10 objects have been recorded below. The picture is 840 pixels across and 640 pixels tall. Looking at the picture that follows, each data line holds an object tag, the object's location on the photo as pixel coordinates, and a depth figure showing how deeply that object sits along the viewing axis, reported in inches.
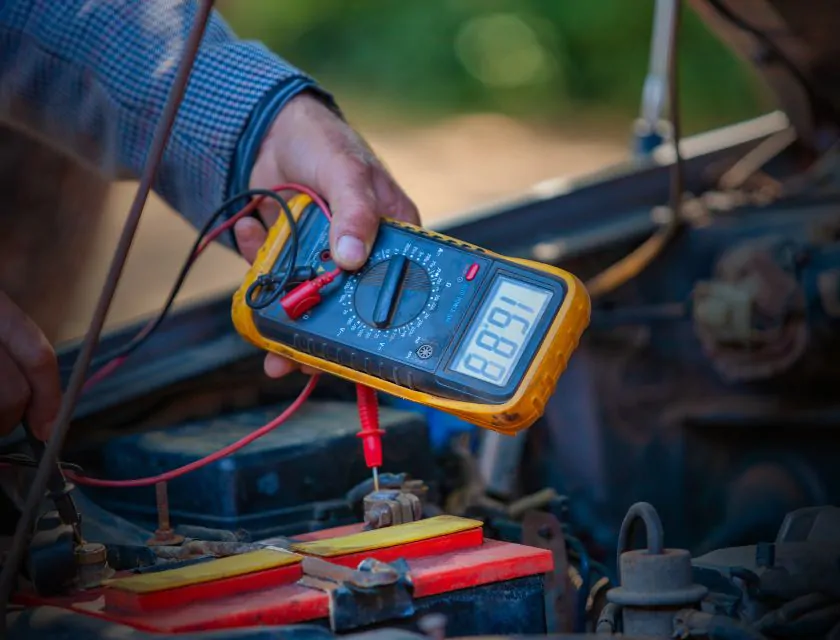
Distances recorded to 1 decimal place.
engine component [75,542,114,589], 64.5
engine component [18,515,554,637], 61.7
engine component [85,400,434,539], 69.9
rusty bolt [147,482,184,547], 67.6
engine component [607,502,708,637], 62.2
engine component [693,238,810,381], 81.0
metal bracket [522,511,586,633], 68.3
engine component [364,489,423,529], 67.0
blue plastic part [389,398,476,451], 77.8
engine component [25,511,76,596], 63.8
